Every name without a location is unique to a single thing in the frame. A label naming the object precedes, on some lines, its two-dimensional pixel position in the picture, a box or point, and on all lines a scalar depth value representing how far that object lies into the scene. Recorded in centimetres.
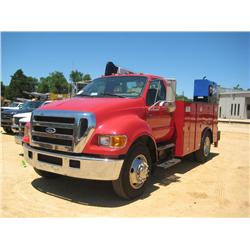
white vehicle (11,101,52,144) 769
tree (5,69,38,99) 6894
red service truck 428
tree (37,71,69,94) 8088
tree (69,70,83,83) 8462
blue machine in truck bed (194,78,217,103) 864
